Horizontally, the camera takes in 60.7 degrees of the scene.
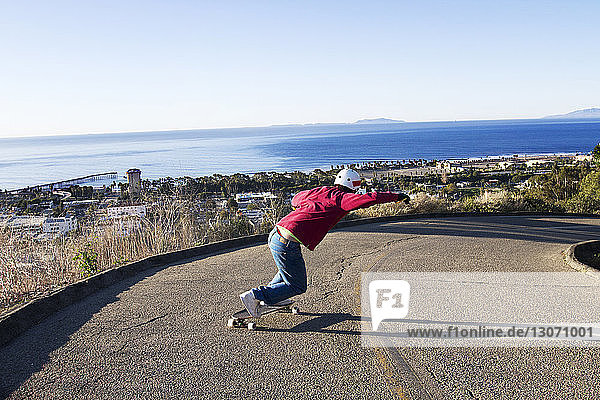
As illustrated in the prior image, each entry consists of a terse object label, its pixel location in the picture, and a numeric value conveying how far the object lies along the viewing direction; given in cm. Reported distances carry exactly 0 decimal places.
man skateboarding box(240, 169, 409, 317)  579
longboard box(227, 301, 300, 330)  606
